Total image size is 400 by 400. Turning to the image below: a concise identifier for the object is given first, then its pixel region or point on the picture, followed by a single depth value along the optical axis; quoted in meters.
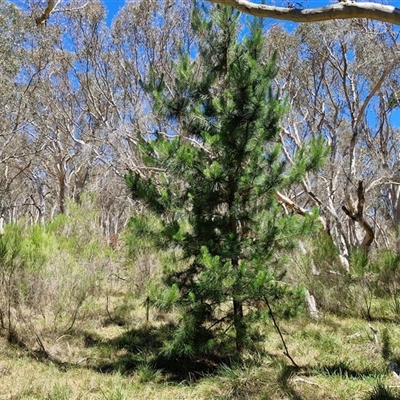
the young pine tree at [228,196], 4.26
